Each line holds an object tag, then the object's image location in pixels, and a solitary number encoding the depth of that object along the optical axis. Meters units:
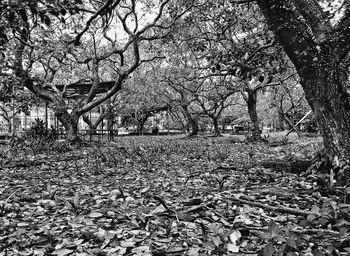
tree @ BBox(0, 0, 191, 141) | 9.66
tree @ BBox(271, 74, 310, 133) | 18.44
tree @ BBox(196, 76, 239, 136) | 16.47
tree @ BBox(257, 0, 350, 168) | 3.30
